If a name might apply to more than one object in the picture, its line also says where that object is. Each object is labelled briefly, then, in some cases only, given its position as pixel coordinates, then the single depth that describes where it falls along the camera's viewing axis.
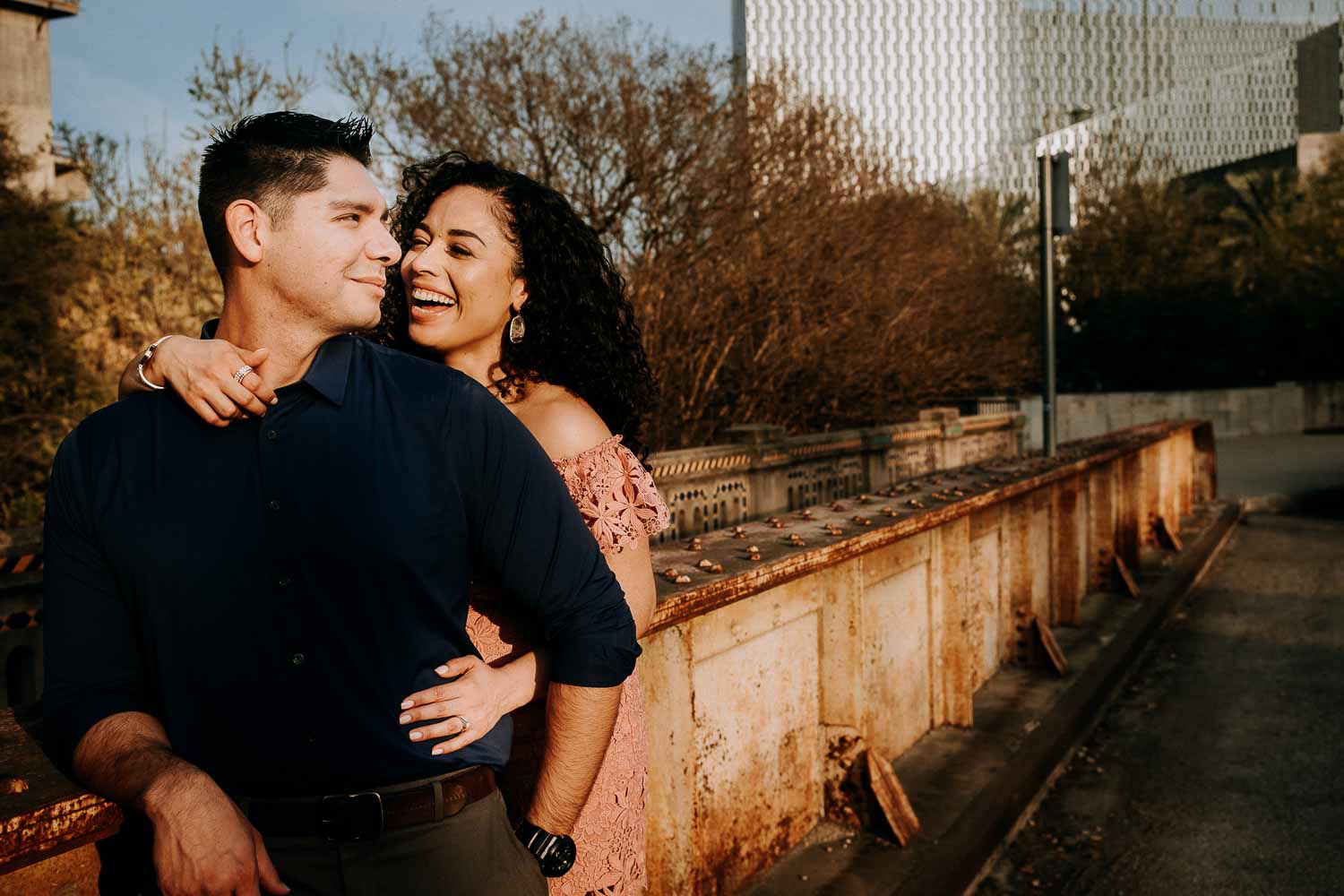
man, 1.58
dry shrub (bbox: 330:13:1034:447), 14.38
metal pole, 11.01
